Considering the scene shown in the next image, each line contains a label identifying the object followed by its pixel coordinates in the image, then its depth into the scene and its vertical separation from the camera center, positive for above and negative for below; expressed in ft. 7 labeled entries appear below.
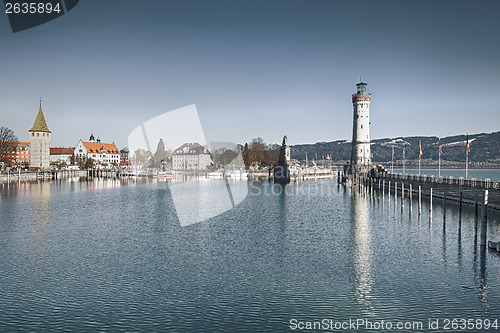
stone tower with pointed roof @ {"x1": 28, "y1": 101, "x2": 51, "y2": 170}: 564.30 +21.70
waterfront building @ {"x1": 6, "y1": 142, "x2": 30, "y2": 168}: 486.51 +17.96
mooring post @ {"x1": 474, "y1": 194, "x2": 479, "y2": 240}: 120.21 -21.16
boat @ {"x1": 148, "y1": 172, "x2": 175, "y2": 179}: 606.91 -20.83
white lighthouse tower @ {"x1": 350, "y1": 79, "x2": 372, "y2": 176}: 372.79 +31.00
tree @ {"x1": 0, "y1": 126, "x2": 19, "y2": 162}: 464.65 +22.89
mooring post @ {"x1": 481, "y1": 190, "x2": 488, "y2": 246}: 103.71 -15.96
